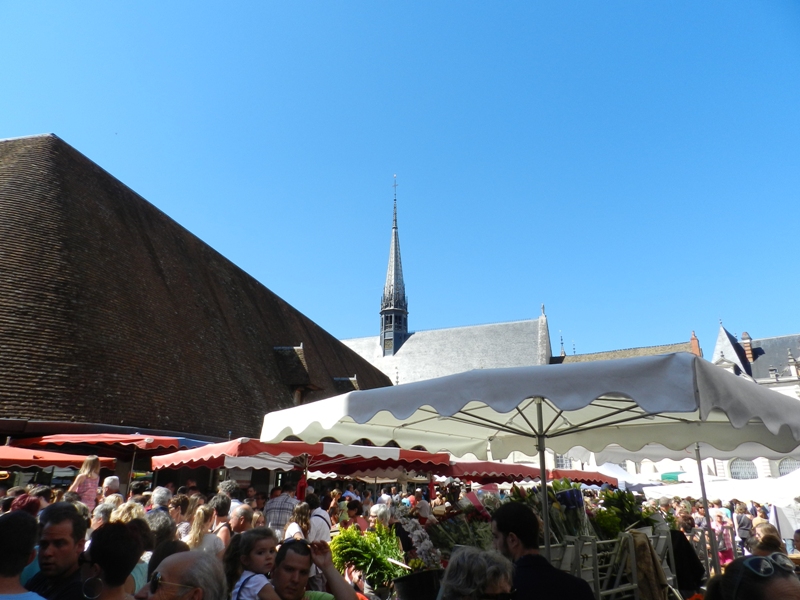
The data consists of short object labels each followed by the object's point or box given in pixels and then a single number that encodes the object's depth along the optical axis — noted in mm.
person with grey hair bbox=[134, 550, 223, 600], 2152
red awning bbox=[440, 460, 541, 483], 12023
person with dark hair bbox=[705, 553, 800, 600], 1506
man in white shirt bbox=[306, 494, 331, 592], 6274
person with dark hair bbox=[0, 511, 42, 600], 2314
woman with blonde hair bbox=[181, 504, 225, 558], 4250
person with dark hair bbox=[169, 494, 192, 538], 5938
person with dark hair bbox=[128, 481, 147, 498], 7719
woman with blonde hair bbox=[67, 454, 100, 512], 6688
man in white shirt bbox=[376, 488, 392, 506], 12477
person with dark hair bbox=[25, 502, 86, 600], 2838
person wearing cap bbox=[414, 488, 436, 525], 11102
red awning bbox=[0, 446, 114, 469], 8141
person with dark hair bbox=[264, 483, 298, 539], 7871
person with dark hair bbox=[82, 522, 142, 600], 2408
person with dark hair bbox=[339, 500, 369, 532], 7840
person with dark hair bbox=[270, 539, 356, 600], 2701
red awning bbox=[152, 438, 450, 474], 7340
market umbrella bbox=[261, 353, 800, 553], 3152
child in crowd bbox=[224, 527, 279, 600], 2883
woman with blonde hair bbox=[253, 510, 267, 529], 5286
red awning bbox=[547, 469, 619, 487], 17145
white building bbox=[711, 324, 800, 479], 39281
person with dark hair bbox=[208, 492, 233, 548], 5182
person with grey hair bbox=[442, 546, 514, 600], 2186
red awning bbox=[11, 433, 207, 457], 9992
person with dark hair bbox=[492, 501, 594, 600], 2557
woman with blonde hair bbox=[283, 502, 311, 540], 5840
